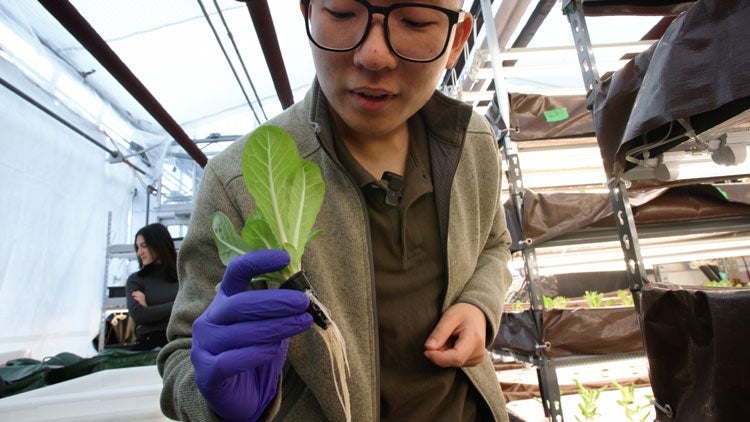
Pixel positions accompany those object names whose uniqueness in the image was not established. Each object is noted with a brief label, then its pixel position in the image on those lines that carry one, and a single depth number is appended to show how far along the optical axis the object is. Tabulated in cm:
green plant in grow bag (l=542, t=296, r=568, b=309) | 259
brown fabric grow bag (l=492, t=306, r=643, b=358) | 216
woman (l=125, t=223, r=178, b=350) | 271
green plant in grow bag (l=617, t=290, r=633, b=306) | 252
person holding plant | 63
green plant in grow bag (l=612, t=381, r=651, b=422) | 211
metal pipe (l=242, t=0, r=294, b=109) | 205
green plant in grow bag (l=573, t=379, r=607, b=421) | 213
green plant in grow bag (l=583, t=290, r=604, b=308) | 252
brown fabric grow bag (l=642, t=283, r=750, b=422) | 97
